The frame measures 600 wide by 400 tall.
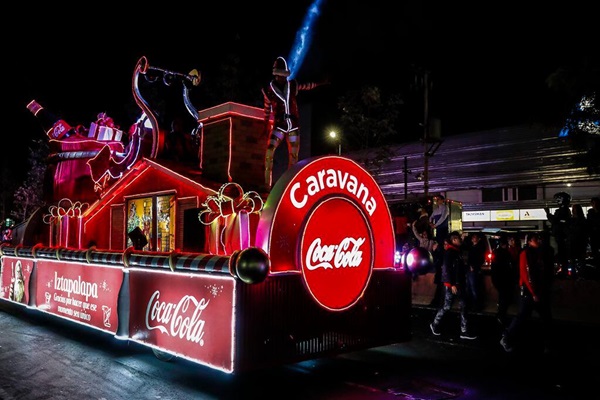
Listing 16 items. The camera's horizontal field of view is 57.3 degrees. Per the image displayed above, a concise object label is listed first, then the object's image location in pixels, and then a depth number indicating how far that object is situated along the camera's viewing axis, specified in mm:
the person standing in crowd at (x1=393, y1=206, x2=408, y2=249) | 17044
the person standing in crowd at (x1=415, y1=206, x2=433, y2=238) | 16031
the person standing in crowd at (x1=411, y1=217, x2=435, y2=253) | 15491
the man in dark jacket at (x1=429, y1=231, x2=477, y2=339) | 10430
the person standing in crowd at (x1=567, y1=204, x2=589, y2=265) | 13297
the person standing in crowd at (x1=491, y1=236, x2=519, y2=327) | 10719
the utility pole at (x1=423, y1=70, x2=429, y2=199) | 19969
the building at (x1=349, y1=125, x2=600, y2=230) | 23109
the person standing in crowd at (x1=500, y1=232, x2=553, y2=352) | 9203
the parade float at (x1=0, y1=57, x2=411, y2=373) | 6285
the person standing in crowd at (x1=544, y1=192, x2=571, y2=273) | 13953
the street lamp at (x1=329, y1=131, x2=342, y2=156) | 24697
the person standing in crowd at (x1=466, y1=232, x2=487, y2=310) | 12367
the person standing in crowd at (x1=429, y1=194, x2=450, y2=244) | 17094
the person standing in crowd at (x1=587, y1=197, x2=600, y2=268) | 13047
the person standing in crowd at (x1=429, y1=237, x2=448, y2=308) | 14474
